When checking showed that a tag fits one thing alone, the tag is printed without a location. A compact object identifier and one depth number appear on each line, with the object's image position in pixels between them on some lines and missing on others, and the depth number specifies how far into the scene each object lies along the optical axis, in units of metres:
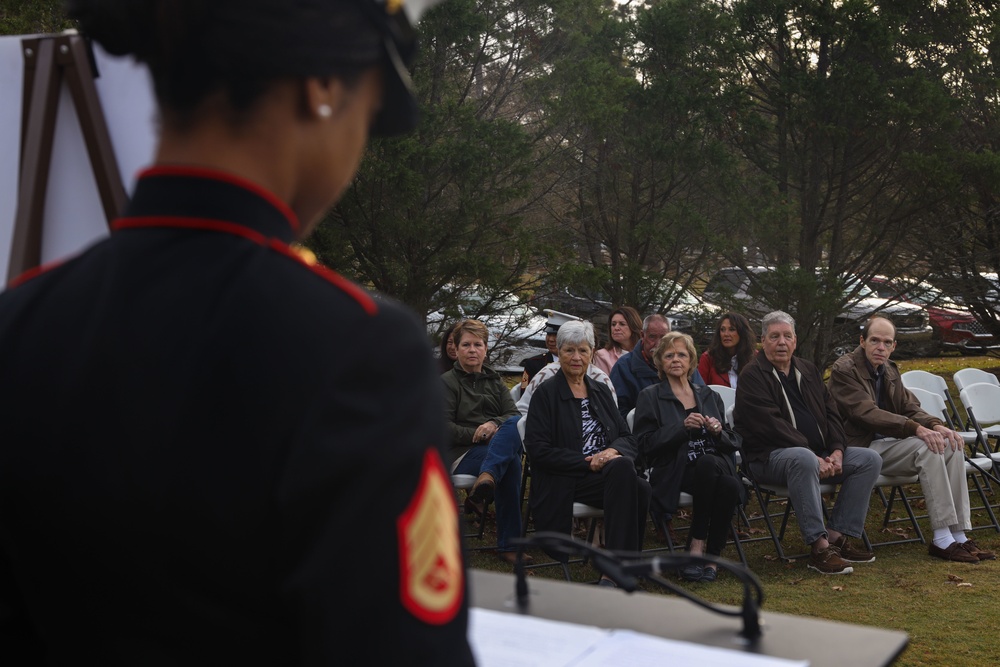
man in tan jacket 7.09
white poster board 2.01
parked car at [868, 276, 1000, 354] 12.43
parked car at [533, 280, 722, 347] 12.02
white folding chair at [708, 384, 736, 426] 7.94
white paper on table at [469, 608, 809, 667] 1.22
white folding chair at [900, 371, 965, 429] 8.97
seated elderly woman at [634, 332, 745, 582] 6.52
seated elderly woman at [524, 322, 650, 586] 6.22
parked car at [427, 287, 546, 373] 10.16
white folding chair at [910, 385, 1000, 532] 7.75
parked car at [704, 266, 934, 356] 11.88
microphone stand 1.30
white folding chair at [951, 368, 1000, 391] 9.30
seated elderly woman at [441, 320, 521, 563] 6.79
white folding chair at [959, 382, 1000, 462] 8.37
